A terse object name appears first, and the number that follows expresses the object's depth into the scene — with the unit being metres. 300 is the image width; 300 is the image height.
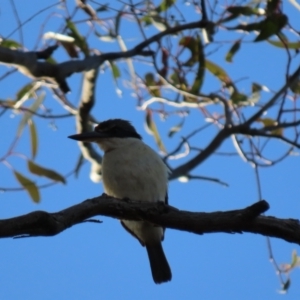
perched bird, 8.39
